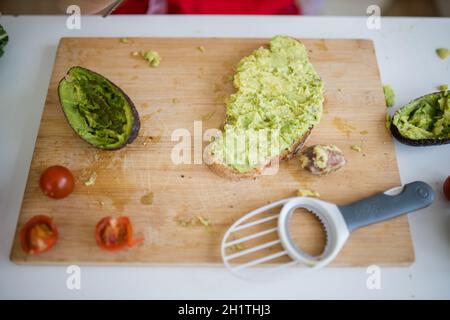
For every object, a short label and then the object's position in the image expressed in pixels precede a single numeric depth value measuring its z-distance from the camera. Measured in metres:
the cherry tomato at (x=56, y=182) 0.47
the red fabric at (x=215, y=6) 0.62
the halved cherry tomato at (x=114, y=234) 0.45
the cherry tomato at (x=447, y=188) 0.49
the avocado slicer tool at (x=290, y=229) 0.45
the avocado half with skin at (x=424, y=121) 0.50
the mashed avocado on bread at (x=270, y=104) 0.48
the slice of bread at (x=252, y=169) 0.48
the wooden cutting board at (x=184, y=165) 0.46
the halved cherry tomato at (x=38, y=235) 0.45
